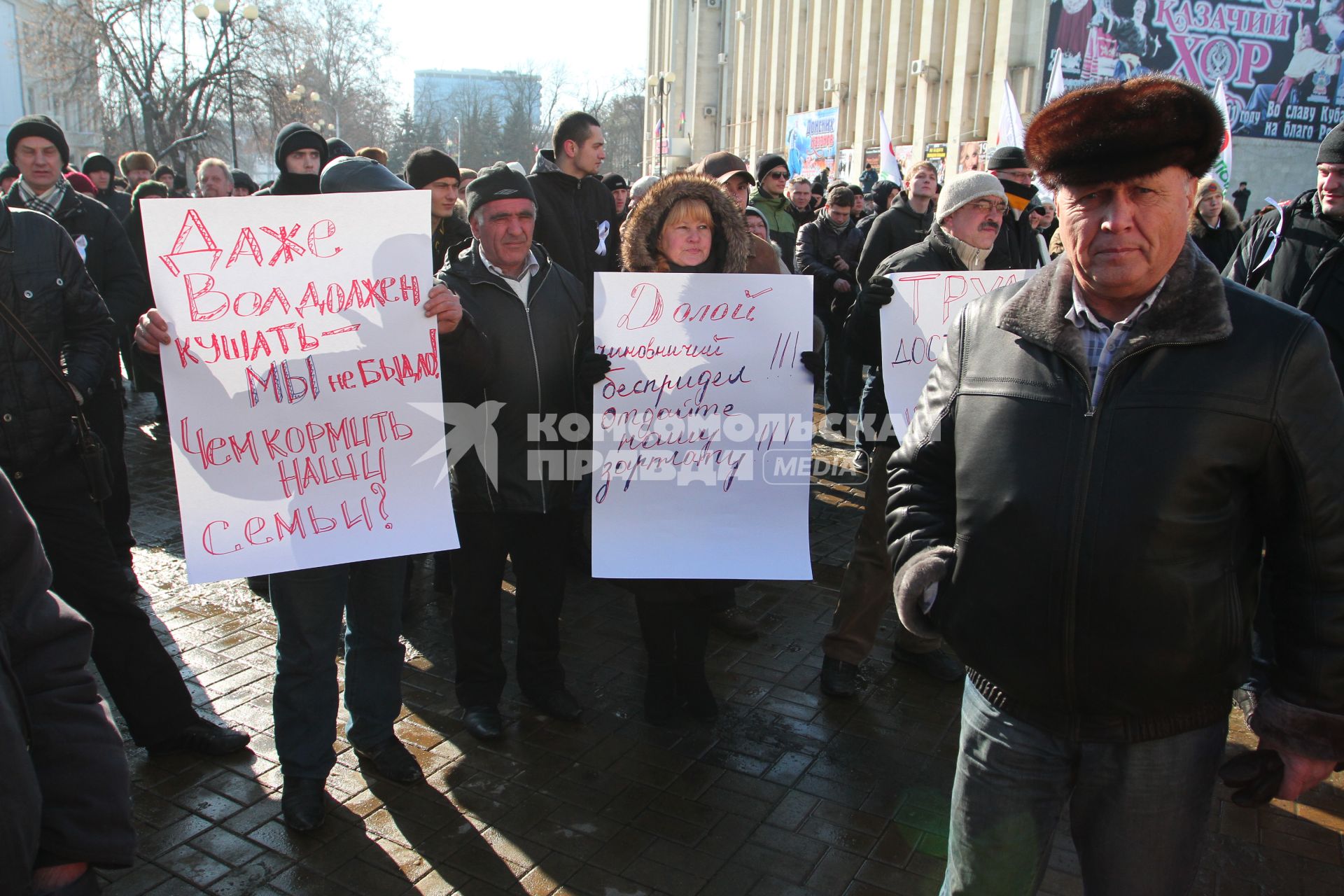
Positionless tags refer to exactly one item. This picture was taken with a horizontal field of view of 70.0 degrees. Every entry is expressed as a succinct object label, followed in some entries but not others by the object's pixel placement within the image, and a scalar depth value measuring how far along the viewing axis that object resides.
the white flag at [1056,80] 11.20
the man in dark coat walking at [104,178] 8.53
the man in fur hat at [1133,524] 1.68
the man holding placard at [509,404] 3.52
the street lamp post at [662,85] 40.59
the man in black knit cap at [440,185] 5.35
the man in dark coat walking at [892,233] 6.09
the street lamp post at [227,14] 26.55
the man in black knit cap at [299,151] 5.11
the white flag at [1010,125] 9.18
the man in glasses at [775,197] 8.48
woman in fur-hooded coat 3.69
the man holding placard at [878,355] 3.91
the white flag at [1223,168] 9.78
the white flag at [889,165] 11.66
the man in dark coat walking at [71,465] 3.06
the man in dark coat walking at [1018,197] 5.01
